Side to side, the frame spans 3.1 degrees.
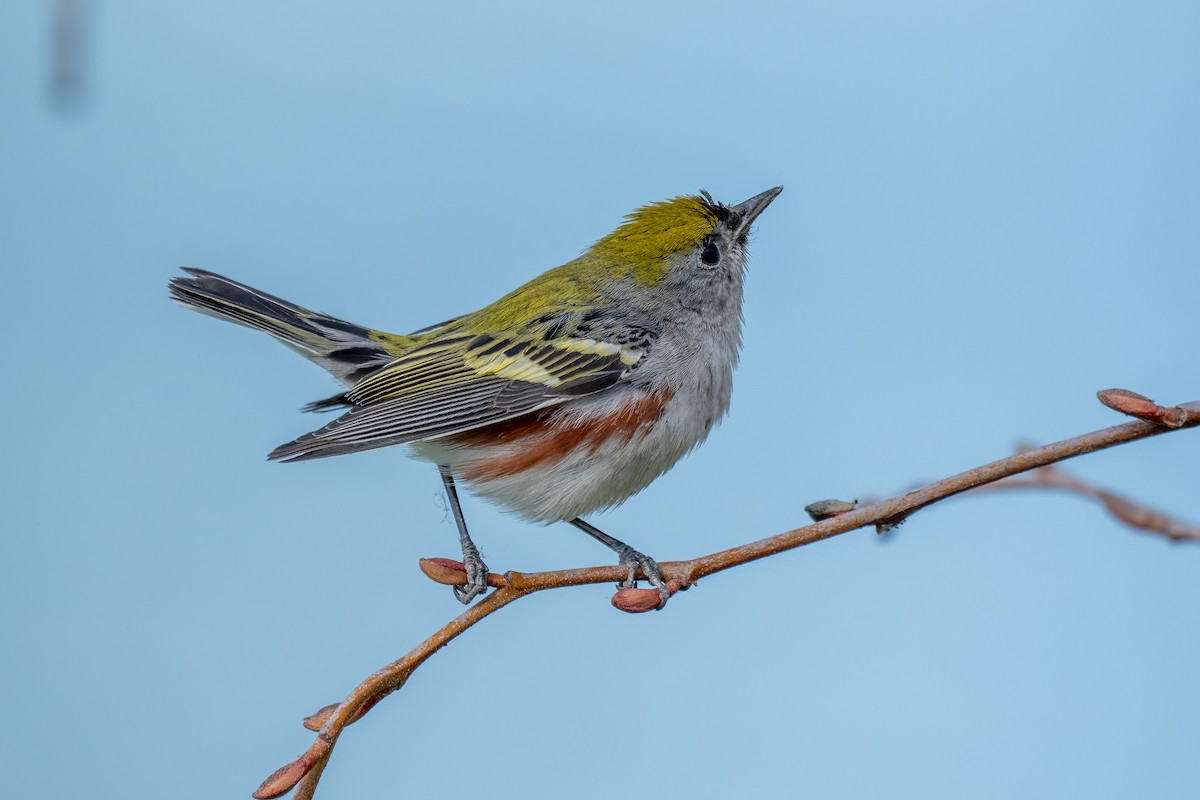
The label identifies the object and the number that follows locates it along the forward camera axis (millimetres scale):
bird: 3697
